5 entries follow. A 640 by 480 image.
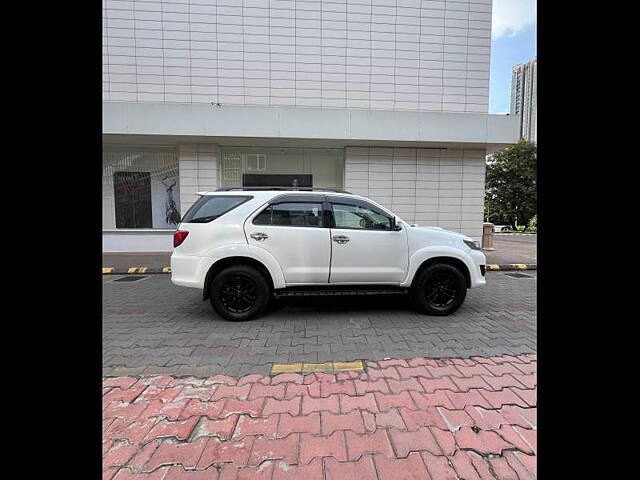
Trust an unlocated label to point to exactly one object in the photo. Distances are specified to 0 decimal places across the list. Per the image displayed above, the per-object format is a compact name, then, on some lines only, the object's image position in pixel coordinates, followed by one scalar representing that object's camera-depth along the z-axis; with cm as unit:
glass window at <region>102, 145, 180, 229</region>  1102
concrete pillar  1060
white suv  457
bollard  1251
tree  2380
